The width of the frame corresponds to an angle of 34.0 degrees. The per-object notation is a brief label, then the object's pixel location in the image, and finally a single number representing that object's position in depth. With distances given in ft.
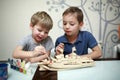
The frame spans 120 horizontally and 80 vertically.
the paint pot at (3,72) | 2.97
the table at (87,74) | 3.13
